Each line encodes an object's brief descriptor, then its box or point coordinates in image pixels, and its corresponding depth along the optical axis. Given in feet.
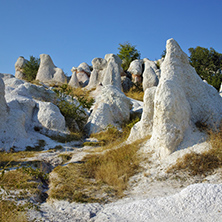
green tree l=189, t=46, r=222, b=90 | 93.04
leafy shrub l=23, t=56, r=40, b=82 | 93.15
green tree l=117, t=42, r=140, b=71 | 106.93
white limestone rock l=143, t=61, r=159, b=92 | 68.74
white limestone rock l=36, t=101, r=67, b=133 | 36.99
